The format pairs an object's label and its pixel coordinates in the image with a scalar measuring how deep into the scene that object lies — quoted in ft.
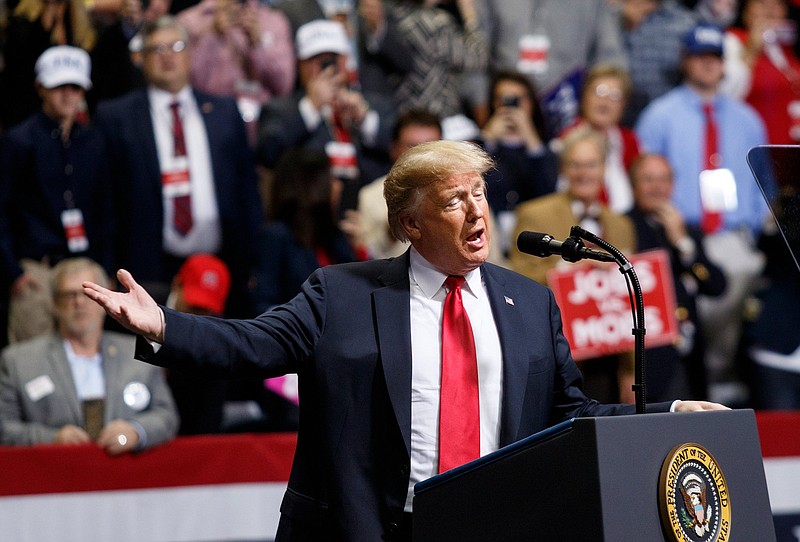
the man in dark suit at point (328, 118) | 47.14
